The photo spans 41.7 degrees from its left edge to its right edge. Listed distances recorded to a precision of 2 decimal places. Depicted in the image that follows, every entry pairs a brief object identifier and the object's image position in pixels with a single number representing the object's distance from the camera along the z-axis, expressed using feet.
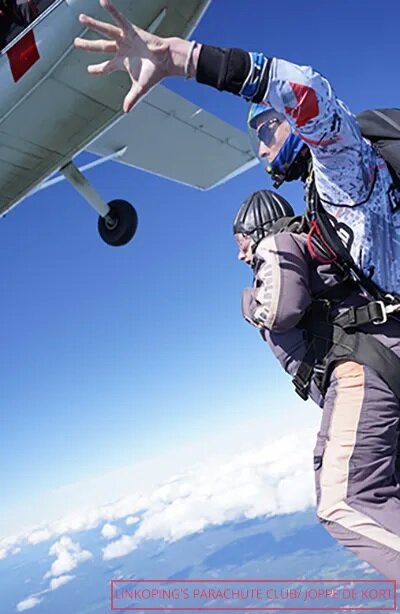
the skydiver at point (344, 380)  6.10
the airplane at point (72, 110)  19.03
